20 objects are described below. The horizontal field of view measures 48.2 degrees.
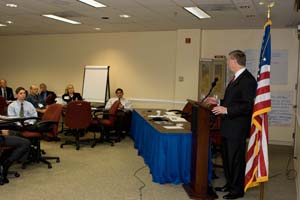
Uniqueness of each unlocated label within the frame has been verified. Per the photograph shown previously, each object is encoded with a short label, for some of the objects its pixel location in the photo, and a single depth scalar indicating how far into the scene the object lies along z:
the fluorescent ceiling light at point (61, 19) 7.24
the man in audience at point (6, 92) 9.24
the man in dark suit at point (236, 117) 3.74
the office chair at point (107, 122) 7.20
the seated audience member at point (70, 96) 8.75
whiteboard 9.01
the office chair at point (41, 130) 5.24
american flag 3.51
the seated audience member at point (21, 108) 5.38
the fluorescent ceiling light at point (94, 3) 5.70
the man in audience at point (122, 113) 7.93
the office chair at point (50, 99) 8.75
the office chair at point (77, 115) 6.48
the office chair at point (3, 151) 4.37
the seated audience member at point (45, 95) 8.79
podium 3.94
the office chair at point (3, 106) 7.25
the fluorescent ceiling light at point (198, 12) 6.08
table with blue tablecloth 4.38
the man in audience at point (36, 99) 7.30
